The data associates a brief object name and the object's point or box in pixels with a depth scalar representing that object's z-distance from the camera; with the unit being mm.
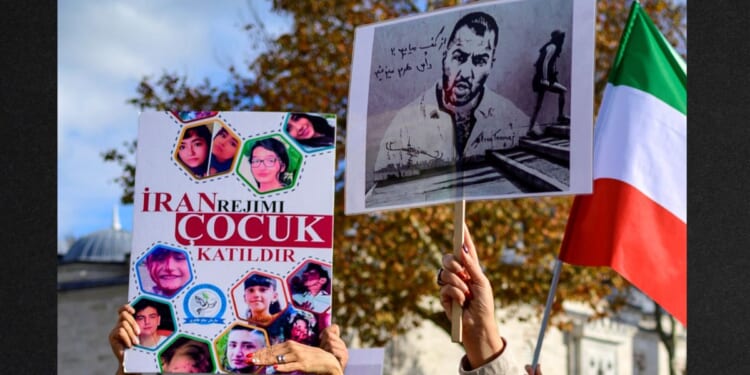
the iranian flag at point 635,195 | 5305
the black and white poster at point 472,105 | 3506
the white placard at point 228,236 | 3664
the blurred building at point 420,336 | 22719
